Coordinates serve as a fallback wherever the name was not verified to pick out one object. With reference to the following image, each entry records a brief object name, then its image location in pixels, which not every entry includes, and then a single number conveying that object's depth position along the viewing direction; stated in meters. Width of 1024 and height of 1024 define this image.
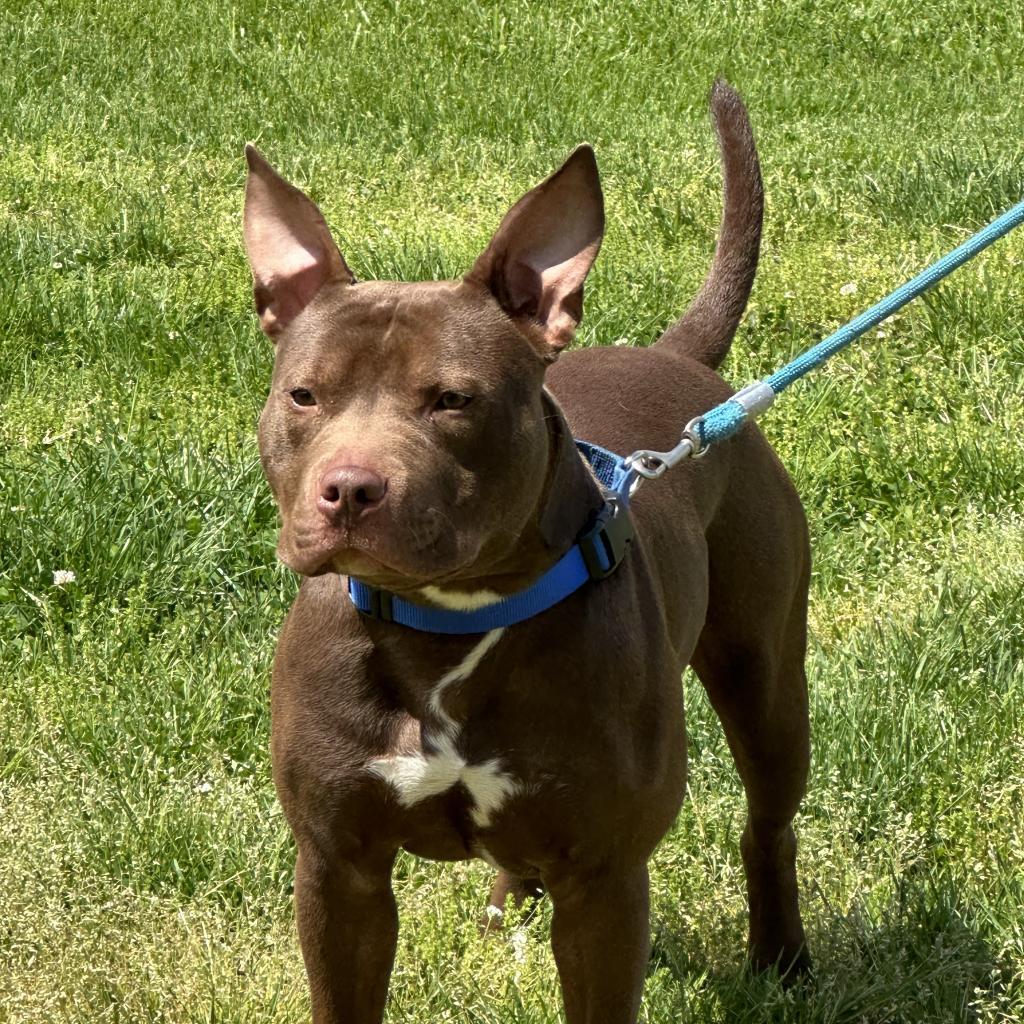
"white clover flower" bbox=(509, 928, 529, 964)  3.69
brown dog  2.71
